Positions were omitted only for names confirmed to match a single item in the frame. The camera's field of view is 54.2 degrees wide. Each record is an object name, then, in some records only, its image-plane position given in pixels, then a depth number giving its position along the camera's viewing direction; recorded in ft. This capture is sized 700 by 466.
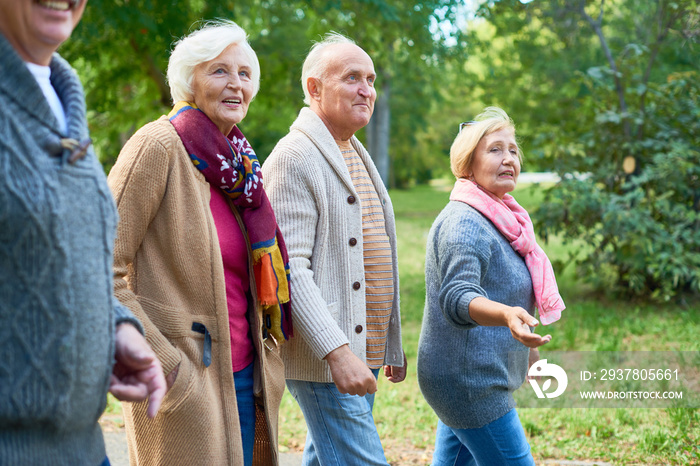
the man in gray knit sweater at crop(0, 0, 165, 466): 4.06
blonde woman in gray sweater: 8.52
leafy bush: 23.65
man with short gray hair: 8.34
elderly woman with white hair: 7.13
